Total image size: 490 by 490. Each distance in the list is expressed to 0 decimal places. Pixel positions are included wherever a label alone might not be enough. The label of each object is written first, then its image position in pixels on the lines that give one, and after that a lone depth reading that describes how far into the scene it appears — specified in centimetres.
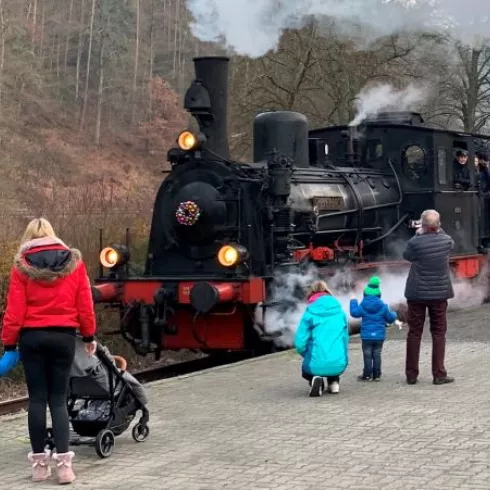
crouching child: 939
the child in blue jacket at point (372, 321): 1018
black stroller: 708
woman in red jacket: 643
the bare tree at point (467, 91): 2990
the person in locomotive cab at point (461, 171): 1758
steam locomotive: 1259
